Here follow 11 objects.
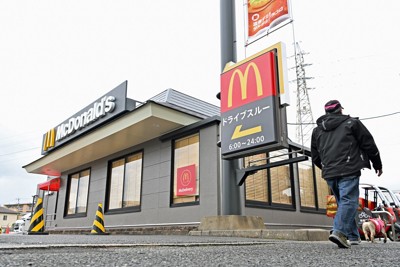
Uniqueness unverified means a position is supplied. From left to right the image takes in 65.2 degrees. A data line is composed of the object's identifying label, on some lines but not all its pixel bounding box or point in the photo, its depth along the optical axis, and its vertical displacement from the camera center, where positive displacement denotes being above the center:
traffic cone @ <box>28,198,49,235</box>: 8.52 -0.23
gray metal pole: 6.04 +0.91
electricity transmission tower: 24.91 +9.62
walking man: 2.93 +0.52
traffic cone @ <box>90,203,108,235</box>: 8.57 -0.30
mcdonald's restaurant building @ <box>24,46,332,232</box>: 6.07 +1.29
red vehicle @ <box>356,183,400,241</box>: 6.38 +0.22
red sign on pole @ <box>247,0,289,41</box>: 6.25 +4.07
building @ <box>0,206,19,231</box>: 68.46 -0.56
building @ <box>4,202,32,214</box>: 90.25 +2.12
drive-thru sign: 5.23 +1.87
